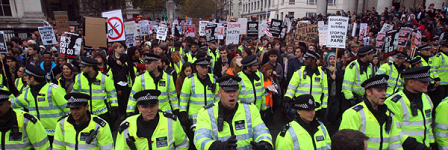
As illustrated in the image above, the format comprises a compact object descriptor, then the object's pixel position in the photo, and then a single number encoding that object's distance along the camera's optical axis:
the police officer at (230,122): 2.71
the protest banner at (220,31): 12.07
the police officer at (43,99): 4.00
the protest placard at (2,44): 7.72
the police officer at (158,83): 4.69
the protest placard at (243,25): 11.66
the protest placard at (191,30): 13.61
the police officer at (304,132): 2.71
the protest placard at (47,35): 9.69
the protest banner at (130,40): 10.20
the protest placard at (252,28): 11.24
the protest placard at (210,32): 11.25
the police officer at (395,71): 5.70
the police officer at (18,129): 3.00
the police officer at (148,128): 2.88
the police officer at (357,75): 5.57
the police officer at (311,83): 5.08
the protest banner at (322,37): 9.60
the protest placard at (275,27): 11.16
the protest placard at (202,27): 12.81
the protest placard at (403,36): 7.71
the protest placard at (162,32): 11.91
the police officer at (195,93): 4.58
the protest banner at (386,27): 10.45
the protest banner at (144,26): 15.84
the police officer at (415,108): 3.35
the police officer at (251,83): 4.87
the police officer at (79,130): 3.03
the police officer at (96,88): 4.97
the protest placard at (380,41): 8.34
